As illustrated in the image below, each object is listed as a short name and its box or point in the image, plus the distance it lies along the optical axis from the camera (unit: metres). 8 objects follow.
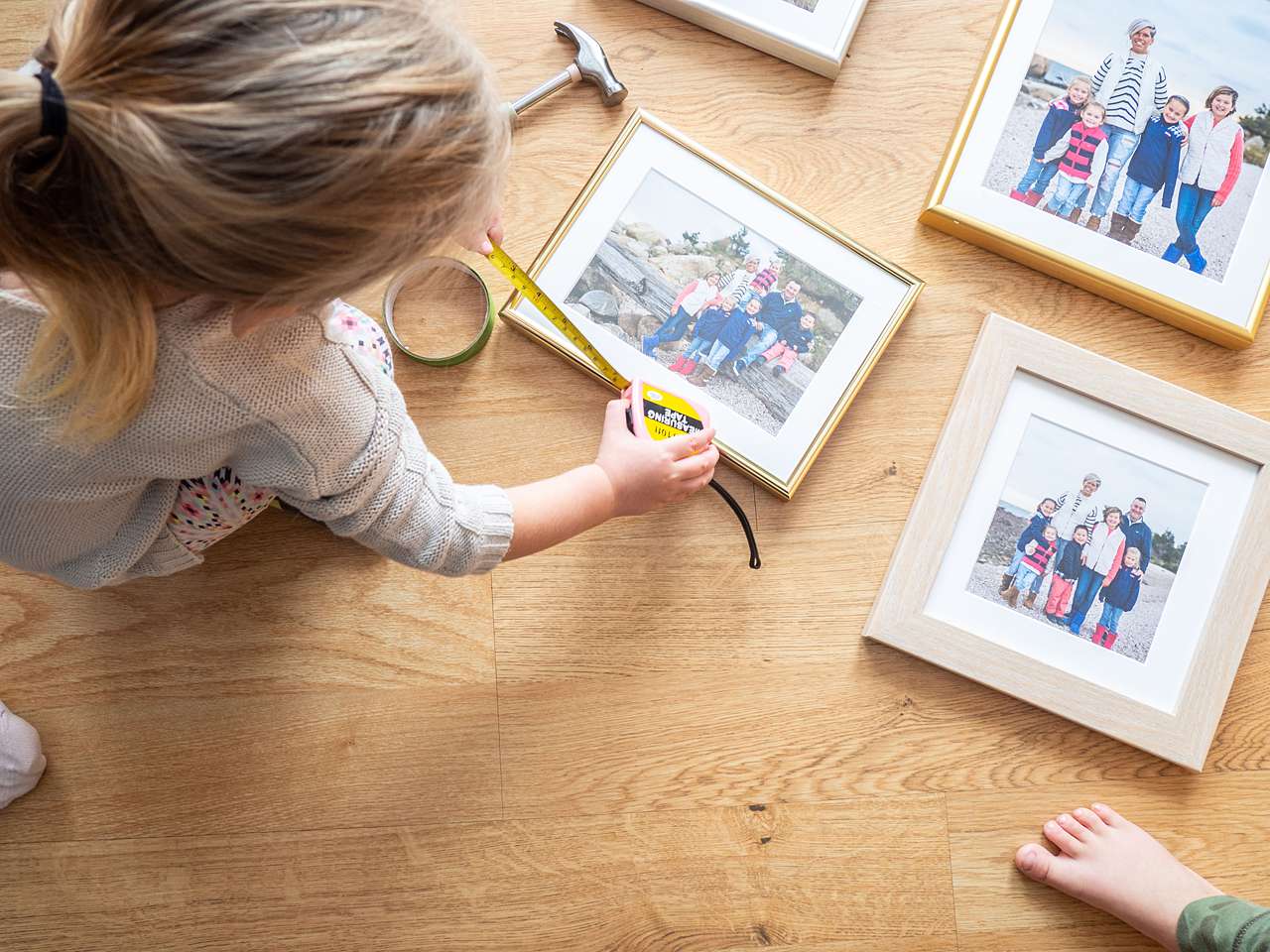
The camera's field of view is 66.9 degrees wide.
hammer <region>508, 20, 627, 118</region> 1.00
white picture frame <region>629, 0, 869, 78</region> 1.00
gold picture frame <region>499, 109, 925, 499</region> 0.98
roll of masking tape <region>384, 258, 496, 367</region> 0.99
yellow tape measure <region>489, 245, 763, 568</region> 0.94
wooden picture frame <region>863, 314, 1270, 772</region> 0.97
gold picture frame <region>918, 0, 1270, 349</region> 0.98
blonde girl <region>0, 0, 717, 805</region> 0.48
